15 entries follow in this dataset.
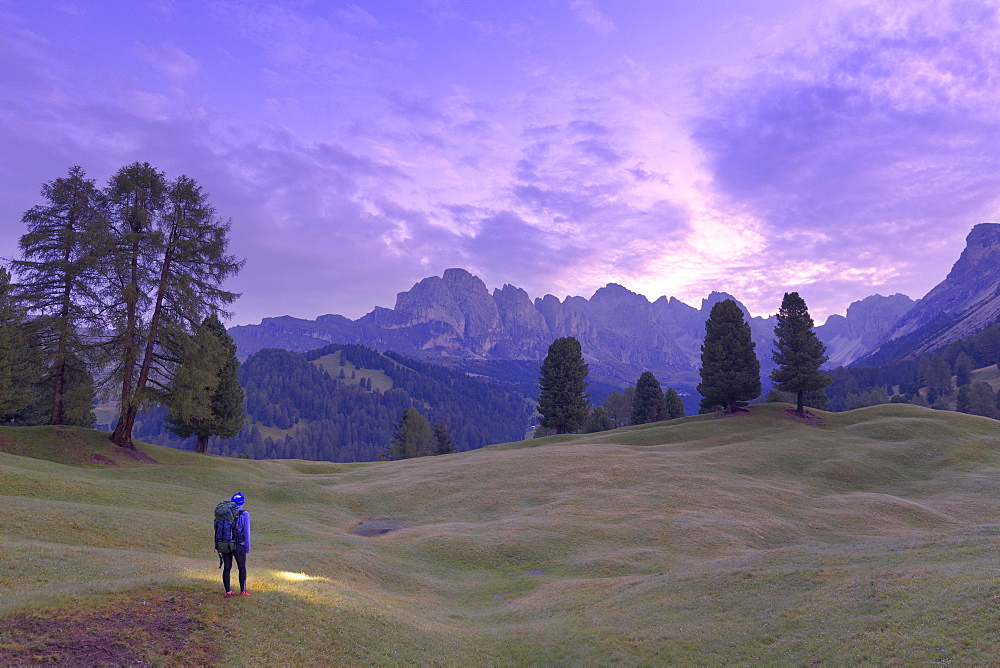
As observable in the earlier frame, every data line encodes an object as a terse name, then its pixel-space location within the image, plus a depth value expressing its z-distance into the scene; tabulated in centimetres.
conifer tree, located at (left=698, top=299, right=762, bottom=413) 7194
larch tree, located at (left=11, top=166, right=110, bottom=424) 4044
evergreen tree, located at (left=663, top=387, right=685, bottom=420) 10394
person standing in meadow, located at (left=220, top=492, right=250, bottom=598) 1412
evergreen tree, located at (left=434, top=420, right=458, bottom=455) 10750
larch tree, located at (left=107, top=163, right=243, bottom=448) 4038
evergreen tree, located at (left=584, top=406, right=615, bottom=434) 10669
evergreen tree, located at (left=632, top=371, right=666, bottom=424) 9931
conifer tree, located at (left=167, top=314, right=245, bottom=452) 4147
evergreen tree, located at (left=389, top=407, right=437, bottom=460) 10596
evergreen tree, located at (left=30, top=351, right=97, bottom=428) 3919
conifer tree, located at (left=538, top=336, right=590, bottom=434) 8481
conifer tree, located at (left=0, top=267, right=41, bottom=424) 4141
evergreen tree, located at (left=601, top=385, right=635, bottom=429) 12259
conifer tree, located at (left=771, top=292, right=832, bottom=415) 6844
